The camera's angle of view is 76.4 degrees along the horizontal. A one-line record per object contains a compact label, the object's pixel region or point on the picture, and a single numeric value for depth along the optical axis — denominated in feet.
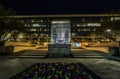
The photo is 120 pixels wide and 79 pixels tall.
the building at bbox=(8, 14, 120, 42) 128.35
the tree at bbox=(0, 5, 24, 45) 32.25
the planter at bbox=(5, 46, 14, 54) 33.04
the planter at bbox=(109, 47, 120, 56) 29.30
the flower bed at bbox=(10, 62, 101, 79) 13.08
